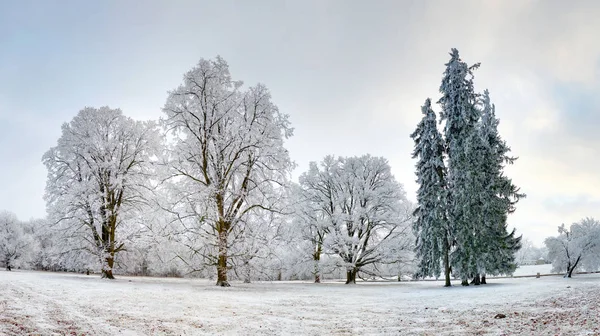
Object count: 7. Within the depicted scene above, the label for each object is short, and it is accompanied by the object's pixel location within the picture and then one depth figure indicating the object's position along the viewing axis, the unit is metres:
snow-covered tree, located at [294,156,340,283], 37.03
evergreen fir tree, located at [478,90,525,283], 27.47
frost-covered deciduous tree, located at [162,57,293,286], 22.81
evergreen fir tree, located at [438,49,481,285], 27.70
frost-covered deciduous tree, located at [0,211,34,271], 60.16
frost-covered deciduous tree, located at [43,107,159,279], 26.80
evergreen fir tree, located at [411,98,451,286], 29.09
